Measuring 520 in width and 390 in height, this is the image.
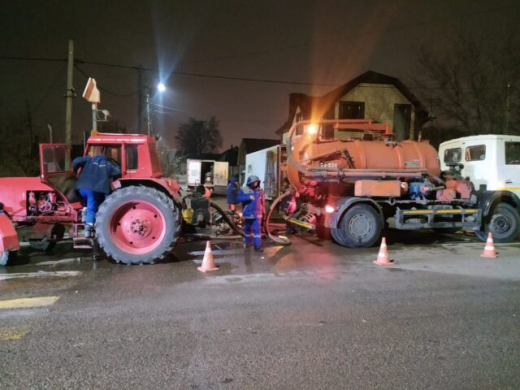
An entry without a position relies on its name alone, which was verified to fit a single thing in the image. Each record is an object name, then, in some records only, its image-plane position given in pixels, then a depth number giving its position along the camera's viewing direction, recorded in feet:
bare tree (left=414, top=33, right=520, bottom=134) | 86.17
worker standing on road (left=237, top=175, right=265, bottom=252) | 28.35
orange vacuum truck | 31.12
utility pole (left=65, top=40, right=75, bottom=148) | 54.49
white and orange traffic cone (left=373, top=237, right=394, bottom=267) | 25.43
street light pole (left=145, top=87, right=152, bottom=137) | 88.47
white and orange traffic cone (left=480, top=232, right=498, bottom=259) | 27.84
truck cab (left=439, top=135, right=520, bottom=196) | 33.91
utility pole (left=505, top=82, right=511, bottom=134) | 77.54
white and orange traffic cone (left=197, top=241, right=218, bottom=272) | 23.31
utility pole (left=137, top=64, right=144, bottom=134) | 82.58
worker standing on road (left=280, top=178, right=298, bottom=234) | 34.60
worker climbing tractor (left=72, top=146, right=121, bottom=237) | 23.76
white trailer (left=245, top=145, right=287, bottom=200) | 45.47
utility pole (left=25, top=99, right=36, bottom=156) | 99.89
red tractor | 23.88
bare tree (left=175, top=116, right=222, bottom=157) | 314.35
